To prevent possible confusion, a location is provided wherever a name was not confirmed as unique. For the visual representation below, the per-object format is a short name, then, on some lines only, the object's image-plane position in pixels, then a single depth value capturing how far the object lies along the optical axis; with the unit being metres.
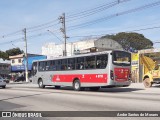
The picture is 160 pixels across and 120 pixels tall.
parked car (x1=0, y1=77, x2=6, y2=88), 35.09
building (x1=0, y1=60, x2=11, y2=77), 84.41
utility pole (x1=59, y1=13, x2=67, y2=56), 47.06
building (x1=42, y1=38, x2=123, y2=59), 69.00
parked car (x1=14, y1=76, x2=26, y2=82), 67.03
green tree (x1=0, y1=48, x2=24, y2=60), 107.54
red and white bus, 23.00
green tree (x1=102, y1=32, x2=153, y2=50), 89.06
